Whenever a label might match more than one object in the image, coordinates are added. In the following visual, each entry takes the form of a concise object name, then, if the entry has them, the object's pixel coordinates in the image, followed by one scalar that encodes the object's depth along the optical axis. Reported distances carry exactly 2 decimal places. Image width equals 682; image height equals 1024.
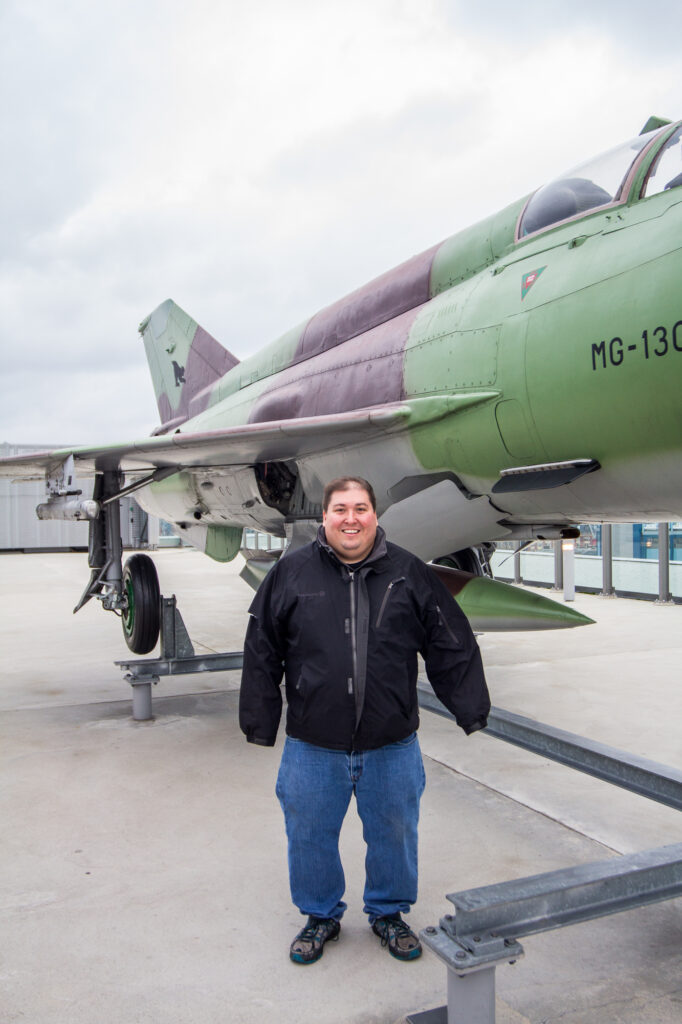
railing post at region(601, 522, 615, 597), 13.88
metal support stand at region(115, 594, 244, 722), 5.70
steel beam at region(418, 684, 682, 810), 3.07
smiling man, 2.47
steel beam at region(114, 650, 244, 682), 5.69
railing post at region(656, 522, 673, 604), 12.37
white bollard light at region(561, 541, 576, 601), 12.89
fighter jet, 3.27
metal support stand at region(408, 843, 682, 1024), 2.01
